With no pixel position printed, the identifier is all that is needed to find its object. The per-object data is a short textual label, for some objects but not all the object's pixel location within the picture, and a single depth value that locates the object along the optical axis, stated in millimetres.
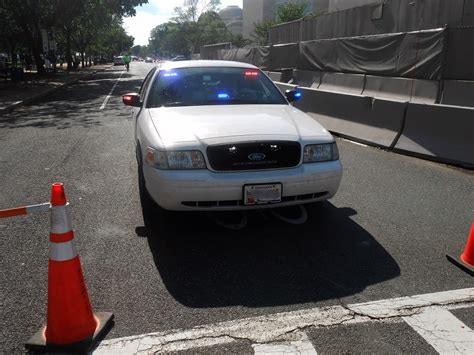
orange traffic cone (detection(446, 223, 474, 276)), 3914
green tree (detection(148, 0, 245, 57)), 102188
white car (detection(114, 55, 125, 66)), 82844
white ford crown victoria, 4113
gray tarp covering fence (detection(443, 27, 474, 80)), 10789
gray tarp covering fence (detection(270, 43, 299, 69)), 19312
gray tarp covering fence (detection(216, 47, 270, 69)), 22297
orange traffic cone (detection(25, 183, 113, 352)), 2812
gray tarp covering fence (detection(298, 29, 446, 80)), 11648
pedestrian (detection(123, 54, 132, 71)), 51156
